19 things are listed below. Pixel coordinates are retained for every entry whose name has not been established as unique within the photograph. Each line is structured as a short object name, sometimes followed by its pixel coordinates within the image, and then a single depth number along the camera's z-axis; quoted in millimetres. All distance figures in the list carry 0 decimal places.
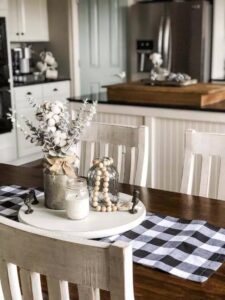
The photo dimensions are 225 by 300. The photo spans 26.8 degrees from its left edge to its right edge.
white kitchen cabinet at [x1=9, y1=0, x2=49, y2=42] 5320
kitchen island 3029
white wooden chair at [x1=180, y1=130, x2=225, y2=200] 1926
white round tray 1458
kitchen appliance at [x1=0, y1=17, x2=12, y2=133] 4805
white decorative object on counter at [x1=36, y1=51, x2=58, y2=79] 5676
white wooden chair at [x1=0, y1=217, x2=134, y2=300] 810
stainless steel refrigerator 5379
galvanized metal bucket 1607
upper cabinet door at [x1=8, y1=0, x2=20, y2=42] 5266
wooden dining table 1154
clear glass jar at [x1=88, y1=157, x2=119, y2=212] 1628
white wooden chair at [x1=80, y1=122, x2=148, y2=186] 2107
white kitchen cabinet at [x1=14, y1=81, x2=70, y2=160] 5152
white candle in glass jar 1501
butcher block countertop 3158
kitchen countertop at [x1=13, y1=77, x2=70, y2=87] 5133
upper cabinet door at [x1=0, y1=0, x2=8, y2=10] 4785
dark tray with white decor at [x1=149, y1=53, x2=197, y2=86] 3438
